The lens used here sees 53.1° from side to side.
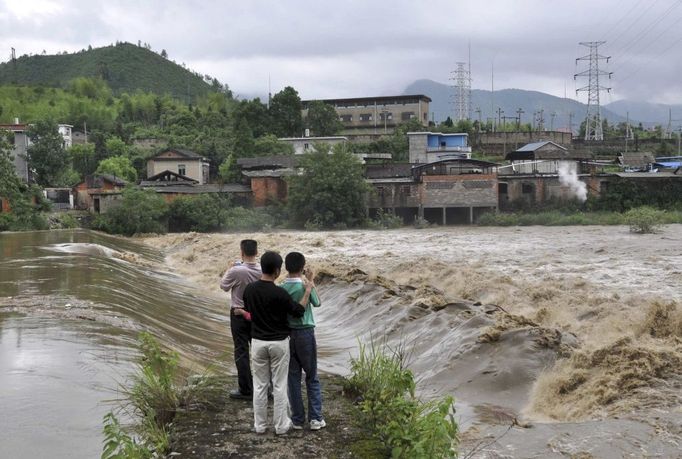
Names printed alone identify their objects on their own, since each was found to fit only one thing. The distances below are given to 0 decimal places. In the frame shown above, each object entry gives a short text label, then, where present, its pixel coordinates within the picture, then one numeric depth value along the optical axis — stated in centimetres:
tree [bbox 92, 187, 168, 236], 5156
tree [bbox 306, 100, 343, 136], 8350
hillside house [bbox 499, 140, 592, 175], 5981
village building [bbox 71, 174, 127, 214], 5638
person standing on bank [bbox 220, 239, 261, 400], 736
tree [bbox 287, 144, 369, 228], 5262
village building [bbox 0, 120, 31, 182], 6550
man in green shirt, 625
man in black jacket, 600
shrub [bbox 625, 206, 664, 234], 3869
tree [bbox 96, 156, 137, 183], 7206
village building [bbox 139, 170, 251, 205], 5631
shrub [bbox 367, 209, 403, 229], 5347
